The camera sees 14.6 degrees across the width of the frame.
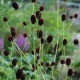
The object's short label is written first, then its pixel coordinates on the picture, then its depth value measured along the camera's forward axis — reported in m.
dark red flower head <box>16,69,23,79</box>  0.89
